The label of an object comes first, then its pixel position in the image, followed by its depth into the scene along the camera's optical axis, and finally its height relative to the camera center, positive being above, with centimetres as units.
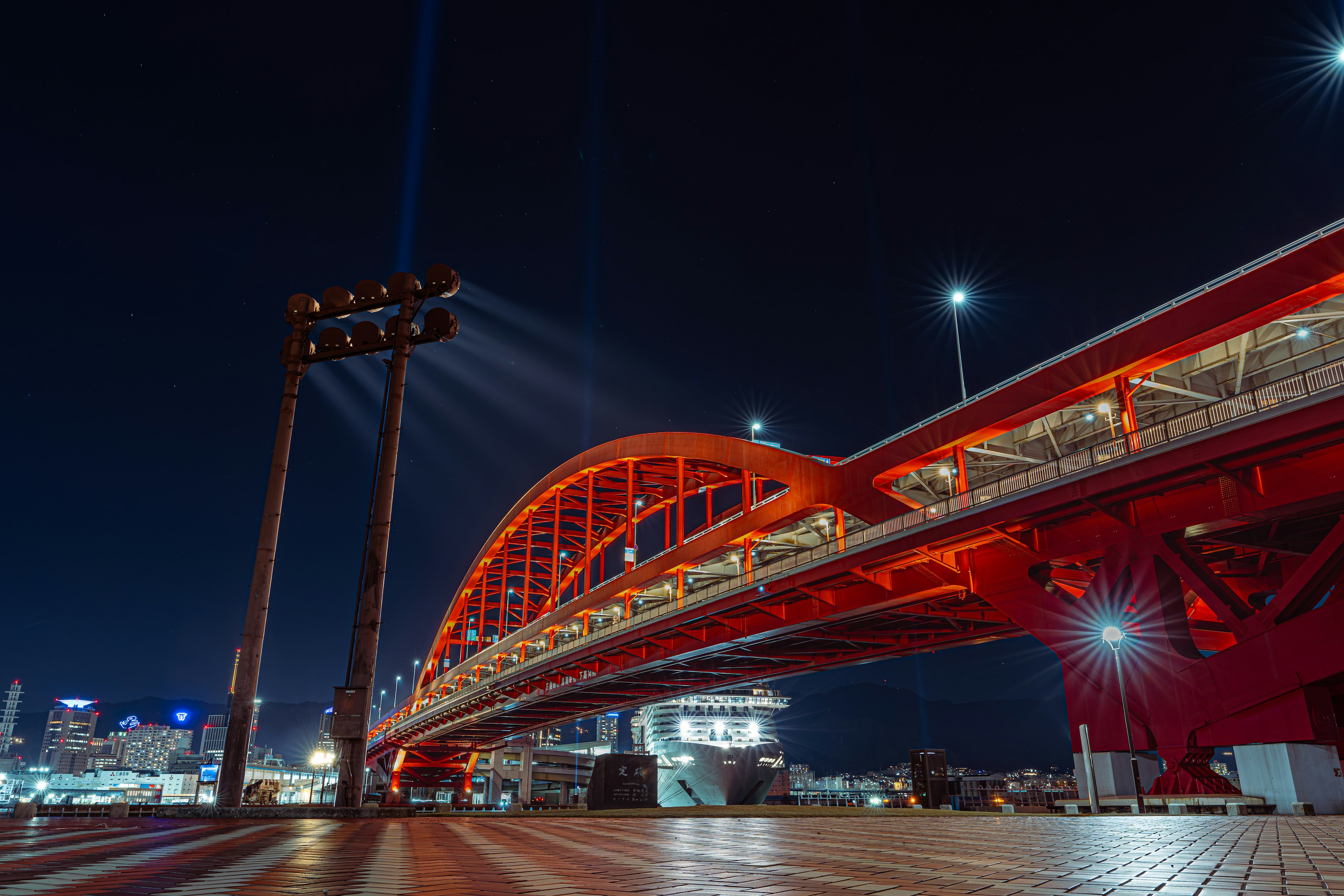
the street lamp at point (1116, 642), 2142 +192
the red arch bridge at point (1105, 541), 1927 +556
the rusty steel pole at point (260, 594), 2331 +392
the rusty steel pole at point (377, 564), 2289 +485
